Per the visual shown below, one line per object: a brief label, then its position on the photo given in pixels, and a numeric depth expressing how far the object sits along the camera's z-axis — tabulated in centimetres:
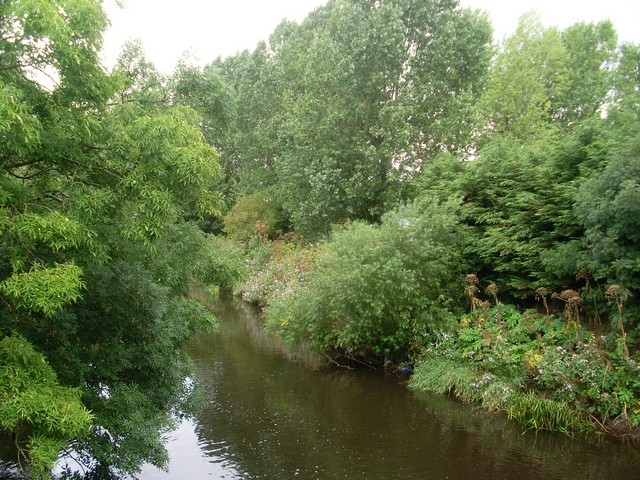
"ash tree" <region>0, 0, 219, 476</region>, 448
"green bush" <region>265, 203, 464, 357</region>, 1245
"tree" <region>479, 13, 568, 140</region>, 2345
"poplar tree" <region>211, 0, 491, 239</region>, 1994
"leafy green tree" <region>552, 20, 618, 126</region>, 2581
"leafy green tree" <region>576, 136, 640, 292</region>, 860
